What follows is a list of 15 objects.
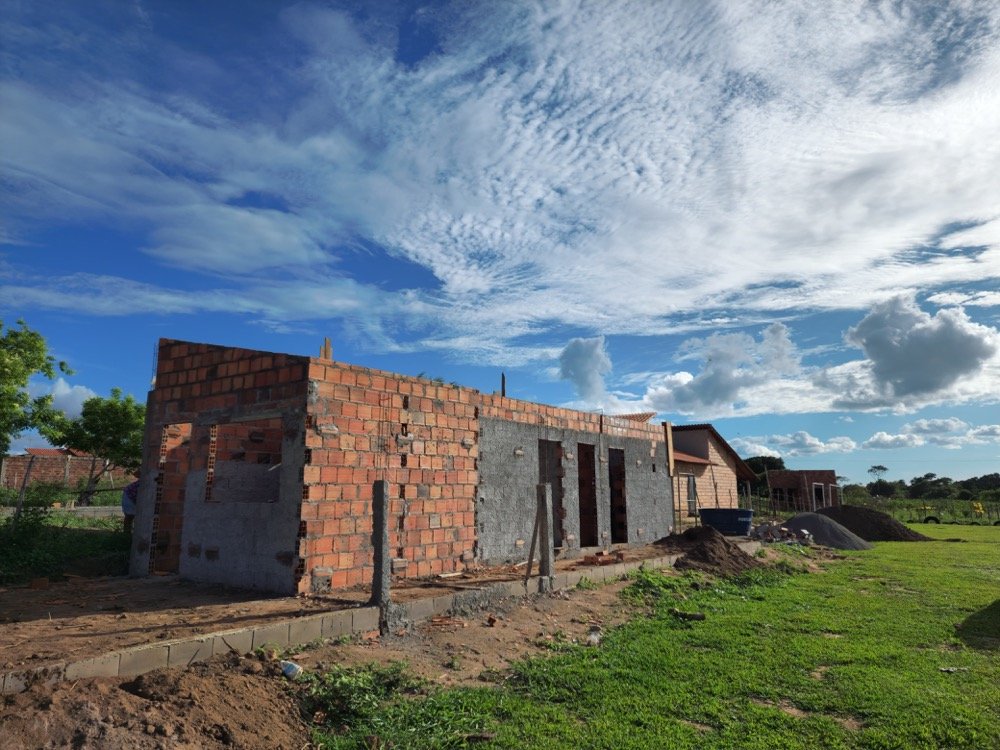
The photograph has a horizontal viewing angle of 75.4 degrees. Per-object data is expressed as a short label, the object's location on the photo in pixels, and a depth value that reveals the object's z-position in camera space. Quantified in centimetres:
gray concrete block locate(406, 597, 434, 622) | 697
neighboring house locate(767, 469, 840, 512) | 3528
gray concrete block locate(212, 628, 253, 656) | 536
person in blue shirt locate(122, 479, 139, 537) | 1239
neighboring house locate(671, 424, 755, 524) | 2700
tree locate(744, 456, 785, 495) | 5682
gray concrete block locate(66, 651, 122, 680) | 460
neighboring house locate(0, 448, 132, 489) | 2848
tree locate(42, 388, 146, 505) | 2547
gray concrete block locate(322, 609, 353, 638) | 614
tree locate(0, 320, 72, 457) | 1758
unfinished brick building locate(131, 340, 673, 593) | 784
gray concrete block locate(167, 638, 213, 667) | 511
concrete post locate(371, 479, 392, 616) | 667
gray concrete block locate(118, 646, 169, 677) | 485
